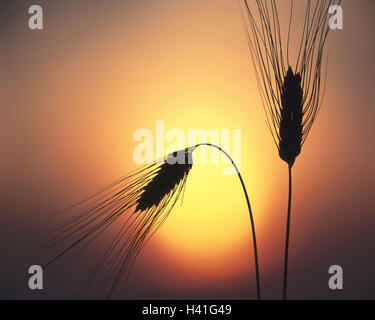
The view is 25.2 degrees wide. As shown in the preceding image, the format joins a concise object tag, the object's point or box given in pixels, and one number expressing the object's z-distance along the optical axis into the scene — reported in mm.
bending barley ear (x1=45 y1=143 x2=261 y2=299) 753
